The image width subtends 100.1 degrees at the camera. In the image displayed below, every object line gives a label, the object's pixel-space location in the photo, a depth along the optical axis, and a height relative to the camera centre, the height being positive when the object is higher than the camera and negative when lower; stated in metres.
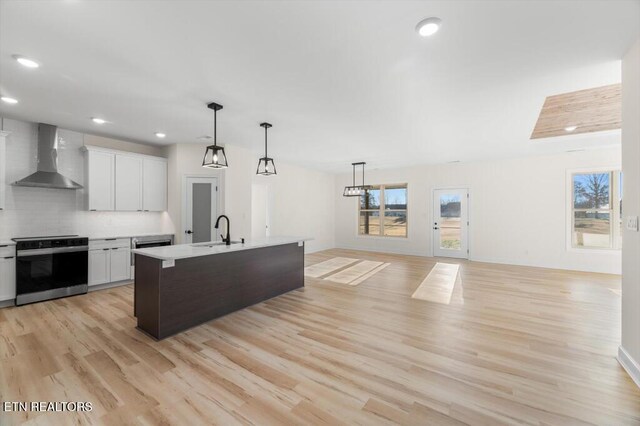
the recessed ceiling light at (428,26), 1.96 +1.40
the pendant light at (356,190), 7.60 +0.64
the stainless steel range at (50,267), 3.84 -0.87
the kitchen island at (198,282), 2.89 -0.88
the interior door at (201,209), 5.59 +0.05
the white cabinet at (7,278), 3.72 -0.95
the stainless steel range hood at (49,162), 4.28 +0.79
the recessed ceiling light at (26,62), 2.45 +1.40
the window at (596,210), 5.82 +0.09
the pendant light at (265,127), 4.32 +1.39
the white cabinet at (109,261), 4.55 -0.89
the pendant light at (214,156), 3.55 +0.74
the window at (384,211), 8.78 +0.05
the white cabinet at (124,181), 4.73 +0.57
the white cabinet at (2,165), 3.88 +0.66
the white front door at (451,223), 7.63 -0.29
